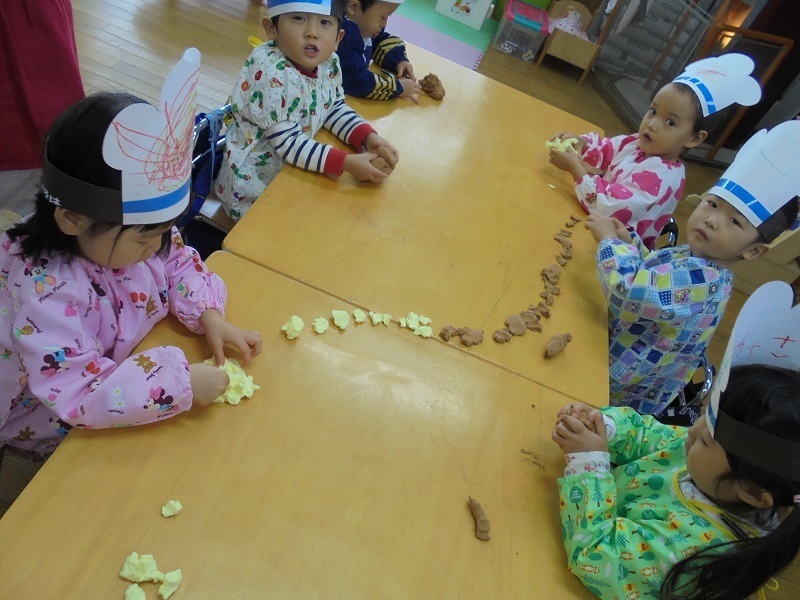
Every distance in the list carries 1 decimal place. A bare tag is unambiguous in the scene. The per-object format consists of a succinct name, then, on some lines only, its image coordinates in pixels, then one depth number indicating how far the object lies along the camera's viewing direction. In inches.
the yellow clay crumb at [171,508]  30.0
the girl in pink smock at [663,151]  66.9
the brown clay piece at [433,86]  74.5
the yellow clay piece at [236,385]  36.2
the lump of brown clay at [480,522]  35.5
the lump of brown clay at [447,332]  46.1
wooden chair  190.4
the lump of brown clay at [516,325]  49.5
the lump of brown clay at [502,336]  48.1
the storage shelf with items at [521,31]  191.2
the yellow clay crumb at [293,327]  41.2
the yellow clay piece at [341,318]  43.1
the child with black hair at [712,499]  32.4
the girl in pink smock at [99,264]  30.5
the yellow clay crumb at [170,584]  27.3
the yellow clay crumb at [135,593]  26.8
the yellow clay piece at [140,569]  27.4
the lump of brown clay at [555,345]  48.9
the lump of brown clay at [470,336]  46.5
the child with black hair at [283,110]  54.8
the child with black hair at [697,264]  52.4
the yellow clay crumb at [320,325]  42.3
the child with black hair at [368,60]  69.3
